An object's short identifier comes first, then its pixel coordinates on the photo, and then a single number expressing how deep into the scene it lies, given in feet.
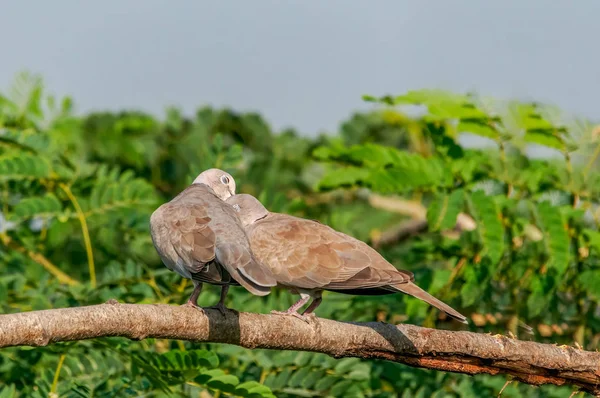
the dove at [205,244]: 29.94
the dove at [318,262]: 33.01
